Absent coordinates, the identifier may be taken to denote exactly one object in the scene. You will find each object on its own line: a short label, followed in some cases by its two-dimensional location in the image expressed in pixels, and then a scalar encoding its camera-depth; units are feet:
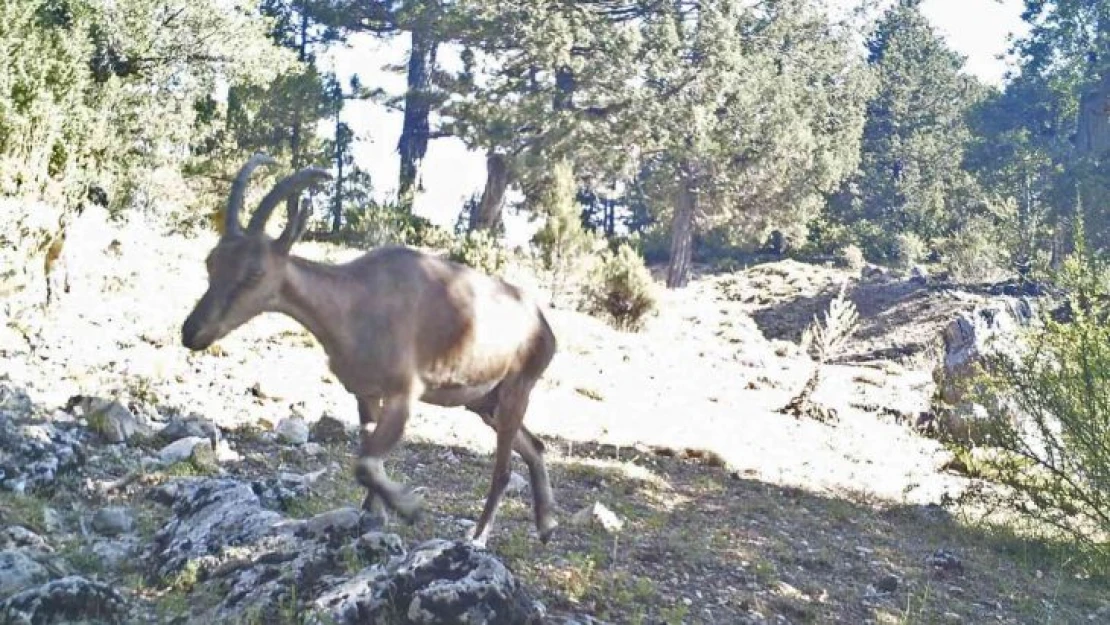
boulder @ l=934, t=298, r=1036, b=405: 42.47
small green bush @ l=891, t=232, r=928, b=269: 133.49
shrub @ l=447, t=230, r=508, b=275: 62.23
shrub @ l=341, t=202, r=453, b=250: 79.66
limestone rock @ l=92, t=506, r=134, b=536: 16.55
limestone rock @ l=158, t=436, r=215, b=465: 20.90
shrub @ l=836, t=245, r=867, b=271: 136.22
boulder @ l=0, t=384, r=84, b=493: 17.93
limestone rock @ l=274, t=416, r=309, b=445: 24.62
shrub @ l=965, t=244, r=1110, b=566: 22.31
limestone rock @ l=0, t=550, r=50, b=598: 13.29
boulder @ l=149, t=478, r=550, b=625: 12.64
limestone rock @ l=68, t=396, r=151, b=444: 21.43
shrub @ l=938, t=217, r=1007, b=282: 107.96
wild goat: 13.57
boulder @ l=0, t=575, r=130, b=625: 12.11
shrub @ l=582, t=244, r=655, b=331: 62.85
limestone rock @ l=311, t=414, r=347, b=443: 25.64
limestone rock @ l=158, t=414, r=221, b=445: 22.59
